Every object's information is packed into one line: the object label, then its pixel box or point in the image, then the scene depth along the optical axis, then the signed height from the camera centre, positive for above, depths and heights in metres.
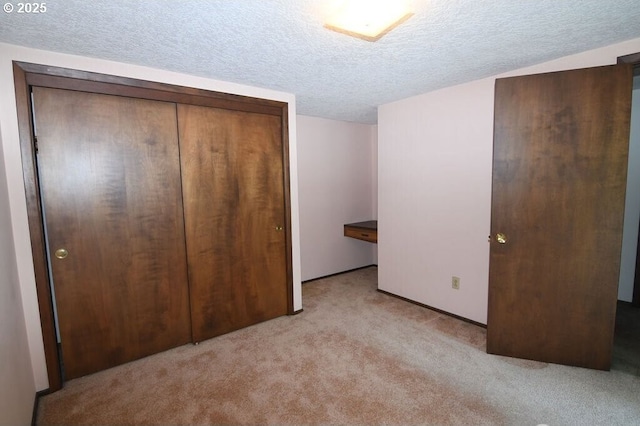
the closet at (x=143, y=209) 1.89 -0.16
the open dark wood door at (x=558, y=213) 1.87 -0.23
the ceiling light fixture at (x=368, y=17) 1.38 +0.84
